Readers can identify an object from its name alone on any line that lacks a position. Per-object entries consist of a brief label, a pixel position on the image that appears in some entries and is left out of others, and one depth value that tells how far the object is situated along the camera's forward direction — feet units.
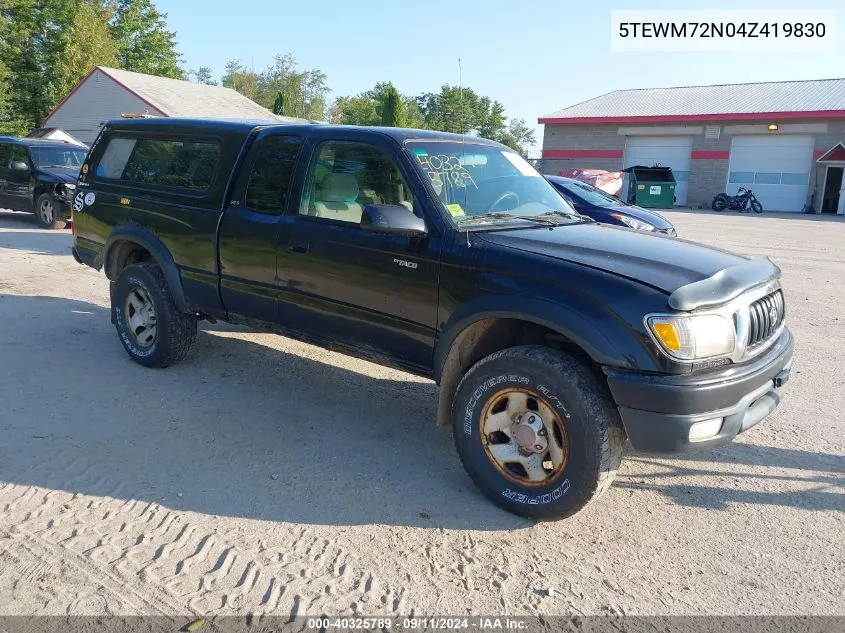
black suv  45.85
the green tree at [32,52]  134.82
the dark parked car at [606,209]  34.17
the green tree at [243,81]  261.85
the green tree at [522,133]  395.55
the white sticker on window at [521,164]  15.81
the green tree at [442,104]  191.42
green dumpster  108.68
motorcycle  108.06
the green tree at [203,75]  298.06
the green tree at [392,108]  130.53
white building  105.19
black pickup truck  10.44
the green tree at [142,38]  167.32
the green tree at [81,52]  132.77
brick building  108.58
